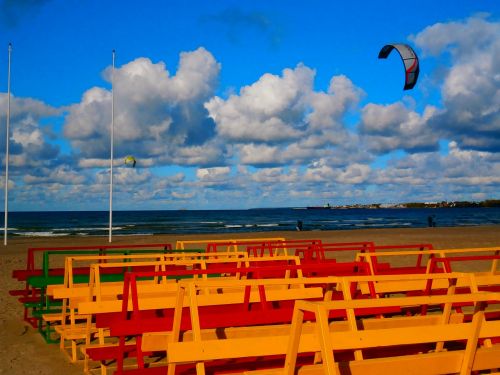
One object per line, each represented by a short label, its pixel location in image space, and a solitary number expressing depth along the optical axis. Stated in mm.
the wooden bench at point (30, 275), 9274
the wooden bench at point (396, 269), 7641
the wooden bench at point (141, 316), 5394
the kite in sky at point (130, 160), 24353
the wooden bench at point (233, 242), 11149
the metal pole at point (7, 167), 25000
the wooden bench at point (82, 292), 6664
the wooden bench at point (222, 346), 3678
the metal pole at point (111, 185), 24844
